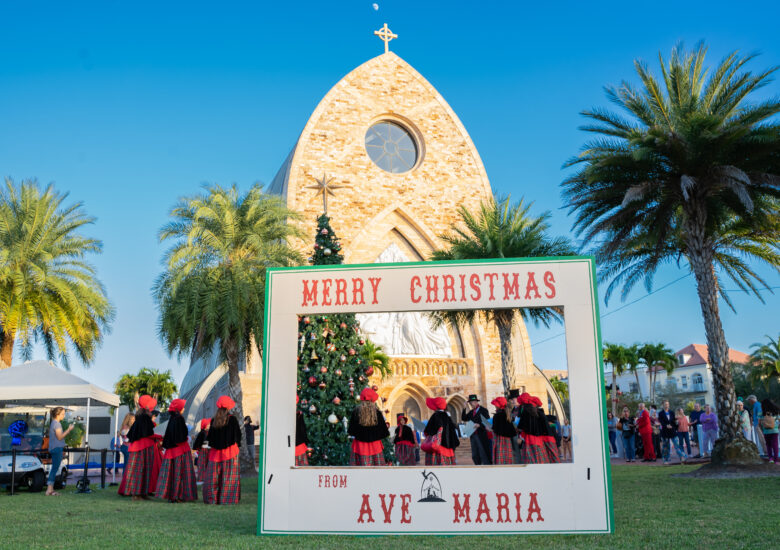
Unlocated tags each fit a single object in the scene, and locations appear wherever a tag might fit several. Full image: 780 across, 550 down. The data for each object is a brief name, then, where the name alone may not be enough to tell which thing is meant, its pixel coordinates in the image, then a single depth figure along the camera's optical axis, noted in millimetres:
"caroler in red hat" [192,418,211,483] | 11656
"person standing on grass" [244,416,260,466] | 17344
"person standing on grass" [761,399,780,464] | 14156
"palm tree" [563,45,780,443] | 12734
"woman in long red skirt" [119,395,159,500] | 11078
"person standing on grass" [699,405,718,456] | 16439
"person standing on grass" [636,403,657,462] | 18091
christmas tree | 12328
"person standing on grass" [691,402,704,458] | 18594
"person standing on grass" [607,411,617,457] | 20156
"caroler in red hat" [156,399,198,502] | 10758
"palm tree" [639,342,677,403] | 47656
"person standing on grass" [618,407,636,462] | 18625
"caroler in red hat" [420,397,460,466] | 10031
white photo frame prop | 6531
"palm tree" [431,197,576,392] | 18422
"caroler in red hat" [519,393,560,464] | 9703
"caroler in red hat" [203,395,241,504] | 10048
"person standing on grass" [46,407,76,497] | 11516
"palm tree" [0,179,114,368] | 17500
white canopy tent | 13695
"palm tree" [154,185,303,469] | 15914
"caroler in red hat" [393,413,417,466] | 13094
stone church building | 27531
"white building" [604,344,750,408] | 73688
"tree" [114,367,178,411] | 49406
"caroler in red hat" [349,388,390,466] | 8531
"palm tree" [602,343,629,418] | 47875
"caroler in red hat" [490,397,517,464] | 9492
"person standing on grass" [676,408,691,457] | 17000
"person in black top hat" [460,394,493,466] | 11773
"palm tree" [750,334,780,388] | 43094
